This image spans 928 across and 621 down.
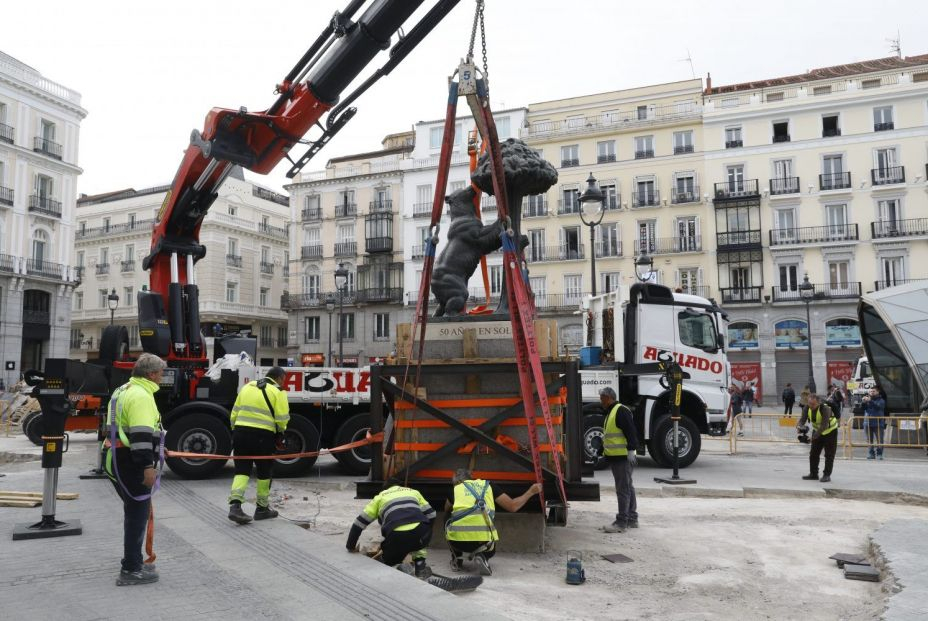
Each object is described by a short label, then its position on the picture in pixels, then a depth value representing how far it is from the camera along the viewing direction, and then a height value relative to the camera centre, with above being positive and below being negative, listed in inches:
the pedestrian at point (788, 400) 1085.5 -63.9
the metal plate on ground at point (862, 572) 248.8 -76.1
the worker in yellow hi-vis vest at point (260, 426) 300.0 -28.2
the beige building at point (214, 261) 1995.6 +299.7
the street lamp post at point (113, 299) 1105.9 +98.3
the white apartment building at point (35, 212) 1475.1 +327.4
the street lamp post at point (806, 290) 1002.1 +98.9
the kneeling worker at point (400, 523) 230.8 -53.9
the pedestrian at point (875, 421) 625.9 -57.5
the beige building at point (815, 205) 1489.9 +337.0
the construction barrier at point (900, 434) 635.5 -71.2
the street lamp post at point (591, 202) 539.5 +122.1
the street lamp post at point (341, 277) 874.4 +104.6
